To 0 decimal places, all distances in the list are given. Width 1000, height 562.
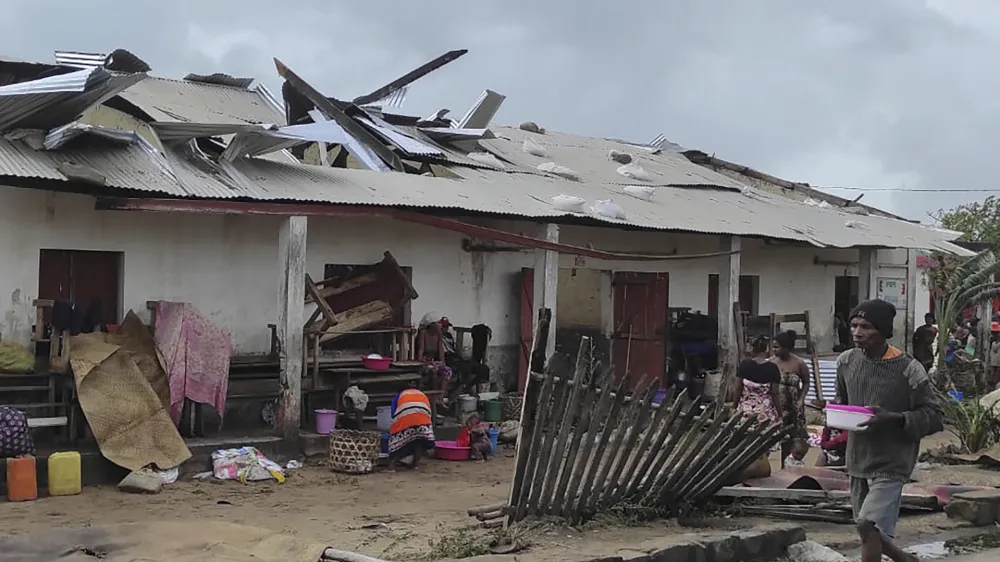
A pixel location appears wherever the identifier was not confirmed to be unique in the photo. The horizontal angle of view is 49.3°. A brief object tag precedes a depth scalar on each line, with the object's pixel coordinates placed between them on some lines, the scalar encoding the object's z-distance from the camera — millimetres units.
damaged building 10094
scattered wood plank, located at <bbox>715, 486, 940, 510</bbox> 7777
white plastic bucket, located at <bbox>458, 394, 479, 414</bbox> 13117
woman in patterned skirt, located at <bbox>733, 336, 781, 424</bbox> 9398
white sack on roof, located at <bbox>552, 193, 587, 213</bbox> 12820
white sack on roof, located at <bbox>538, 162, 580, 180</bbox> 16109
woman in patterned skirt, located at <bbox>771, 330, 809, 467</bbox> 9570
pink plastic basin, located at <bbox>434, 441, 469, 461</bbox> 11289
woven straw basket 10297
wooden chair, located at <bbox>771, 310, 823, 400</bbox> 15172
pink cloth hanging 10070
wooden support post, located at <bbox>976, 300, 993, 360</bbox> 19281
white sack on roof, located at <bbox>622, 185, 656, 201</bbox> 15461
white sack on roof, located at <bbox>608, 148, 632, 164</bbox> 19062
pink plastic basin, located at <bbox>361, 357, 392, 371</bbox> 11727
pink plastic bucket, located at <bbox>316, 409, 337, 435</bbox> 11109
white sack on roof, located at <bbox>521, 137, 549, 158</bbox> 17578
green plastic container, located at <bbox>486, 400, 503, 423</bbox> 13289
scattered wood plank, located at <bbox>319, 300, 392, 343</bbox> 11703
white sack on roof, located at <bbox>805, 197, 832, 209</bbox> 20247
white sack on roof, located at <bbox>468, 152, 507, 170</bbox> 15286
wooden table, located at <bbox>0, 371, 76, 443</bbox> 9547
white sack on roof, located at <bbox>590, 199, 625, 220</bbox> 13203
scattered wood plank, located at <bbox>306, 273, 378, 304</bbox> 12008
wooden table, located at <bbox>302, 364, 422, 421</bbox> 11430
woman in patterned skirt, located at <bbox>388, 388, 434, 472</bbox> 10523
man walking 5551
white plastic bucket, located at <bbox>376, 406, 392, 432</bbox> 11859
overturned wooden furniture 11625
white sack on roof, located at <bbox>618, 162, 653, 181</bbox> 17578
